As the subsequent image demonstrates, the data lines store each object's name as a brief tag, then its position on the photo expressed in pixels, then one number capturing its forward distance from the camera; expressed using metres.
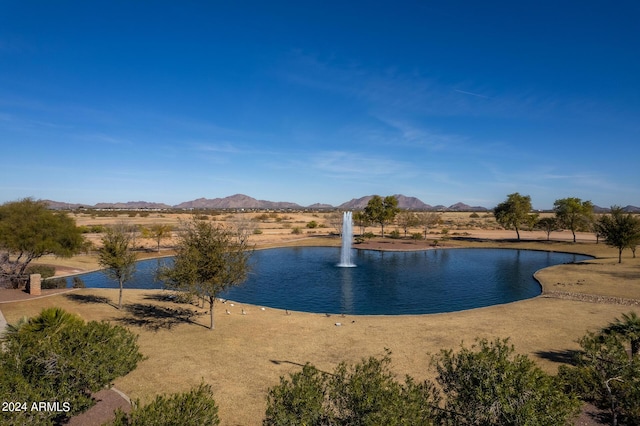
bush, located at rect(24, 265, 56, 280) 37.77
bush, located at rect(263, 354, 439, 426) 8.52
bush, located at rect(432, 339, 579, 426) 8.20
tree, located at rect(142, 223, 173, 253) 65.00
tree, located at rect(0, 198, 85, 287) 33.47
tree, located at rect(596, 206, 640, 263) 48.84
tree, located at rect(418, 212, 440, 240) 92.28
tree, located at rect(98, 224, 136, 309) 27.70
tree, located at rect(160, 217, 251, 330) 22.81
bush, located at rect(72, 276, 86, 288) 36.62
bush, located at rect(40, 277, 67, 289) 34.97
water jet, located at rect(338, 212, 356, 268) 57.31
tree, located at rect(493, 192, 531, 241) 81.94
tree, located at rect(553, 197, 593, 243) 78.56
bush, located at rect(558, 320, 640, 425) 11.23
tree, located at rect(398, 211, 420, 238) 101.75
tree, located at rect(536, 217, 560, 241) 83.54
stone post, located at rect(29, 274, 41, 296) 30.95
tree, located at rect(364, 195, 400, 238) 91.75
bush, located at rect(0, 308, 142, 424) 9.98
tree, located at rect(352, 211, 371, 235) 94.29
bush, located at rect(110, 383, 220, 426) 8.20
